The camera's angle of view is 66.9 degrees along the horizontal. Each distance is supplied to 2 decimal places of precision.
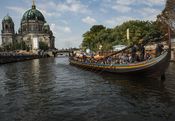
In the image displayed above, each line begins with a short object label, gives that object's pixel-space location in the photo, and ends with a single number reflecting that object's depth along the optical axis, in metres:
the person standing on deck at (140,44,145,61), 14.93
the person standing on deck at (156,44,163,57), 13.16
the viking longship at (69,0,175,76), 12.69
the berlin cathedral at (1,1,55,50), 99.02
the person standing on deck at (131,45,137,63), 15.35
